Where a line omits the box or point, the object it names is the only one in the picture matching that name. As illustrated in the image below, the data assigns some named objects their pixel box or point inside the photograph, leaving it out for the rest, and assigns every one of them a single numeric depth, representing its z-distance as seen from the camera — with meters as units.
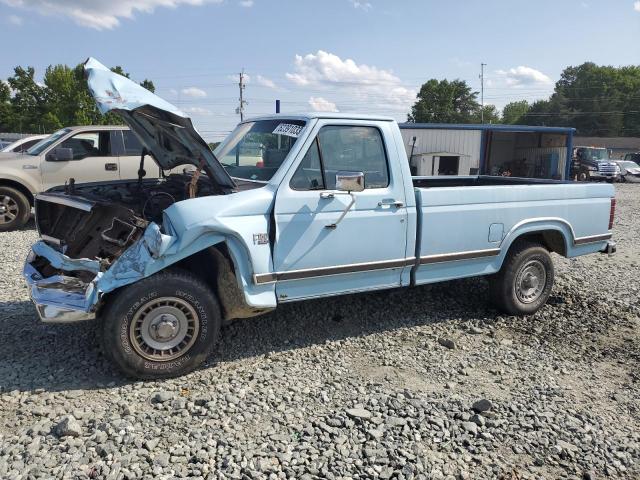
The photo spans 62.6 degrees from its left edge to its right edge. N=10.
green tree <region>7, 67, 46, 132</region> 60.26
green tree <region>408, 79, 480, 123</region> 91.75
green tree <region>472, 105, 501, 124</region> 109.81
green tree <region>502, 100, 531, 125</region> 126.07
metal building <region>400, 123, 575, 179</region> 28.08
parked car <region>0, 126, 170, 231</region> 9.71
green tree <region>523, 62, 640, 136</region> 86.19
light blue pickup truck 3.86
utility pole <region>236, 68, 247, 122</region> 55.44
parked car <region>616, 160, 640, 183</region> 35.28
